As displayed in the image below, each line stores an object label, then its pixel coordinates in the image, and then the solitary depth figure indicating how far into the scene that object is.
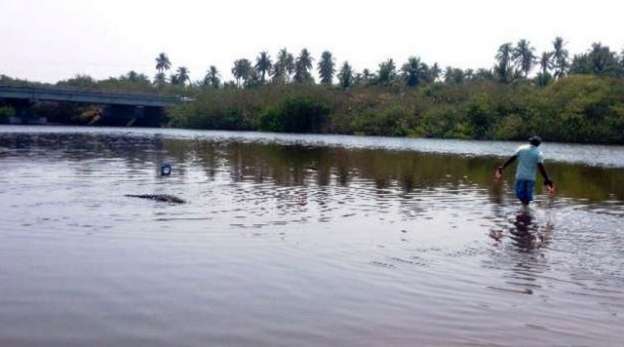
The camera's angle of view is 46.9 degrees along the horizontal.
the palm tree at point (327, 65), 134.88
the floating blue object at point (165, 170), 24.17
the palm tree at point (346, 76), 123.56
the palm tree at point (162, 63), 162.88
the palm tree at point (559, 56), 117.69
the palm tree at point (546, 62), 118.38
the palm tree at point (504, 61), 113.44
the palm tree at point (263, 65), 143.00
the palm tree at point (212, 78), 154.80
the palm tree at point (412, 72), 120.31
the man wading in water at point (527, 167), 16.92
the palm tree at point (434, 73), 123.17
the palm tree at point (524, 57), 119.12
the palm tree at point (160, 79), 157.02
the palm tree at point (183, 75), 163.12
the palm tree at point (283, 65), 137.62
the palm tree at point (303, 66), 135.50
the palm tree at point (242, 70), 147.50
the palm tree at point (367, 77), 119.19
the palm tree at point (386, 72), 118.09
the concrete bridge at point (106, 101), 95.88
